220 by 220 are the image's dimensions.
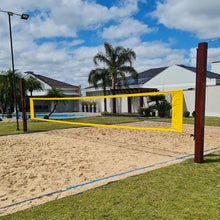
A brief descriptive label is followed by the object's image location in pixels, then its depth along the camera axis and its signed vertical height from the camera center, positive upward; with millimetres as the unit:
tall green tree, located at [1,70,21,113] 20719 +1397
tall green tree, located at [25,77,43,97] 22853 +1721
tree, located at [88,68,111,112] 20922 +2234
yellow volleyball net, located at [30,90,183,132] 5355 -335
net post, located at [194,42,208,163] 4508 +115
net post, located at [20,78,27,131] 10648 +38
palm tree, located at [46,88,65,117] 18984 +516
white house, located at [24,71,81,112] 27391 +1051
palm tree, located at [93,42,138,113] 20469 +3768
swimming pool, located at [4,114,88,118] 23844 -1882
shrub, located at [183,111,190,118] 17794 -1490
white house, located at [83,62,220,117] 17266 +1589
